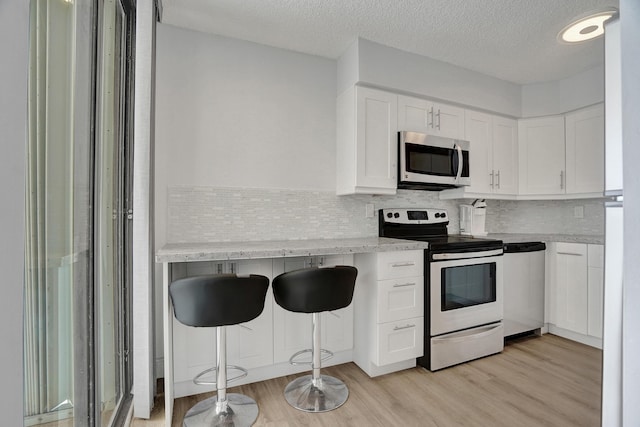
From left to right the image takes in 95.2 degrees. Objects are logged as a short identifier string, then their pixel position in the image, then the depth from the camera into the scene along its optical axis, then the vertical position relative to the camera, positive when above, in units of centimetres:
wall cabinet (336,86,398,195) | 235 +58
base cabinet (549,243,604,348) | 259 -74
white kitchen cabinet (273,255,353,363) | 218 -89
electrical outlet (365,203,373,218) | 268 +2
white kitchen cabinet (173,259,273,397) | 192 -89
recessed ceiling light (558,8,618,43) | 202 +137
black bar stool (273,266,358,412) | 168 -52
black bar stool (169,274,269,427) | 147 -48
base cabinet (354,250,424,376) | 211 -73
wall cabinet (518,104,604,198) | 281 +59
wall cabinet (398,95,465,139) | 253 +86
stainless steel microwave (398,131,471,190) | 249 +45
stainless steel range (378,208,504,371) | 223 -67
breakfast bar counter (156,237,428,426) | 160 -24
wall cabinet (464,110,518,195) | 289 +61
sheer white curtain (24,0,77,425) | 76 -2
